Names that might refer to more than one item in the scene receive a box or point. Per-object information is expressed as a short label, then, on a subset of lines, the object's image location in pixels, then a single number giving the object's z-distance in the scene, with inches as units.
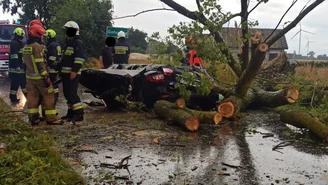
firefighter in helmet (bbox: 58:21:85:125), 257.8
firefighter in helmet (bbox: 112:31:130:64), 434.9
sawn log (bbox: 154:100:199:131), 244.7
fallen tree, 263.4
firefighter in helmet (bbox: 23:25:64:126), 248.5
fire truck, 611.8
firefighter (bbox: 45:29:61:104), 278.0
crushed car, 296.0
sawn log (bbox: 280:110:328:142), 228.8
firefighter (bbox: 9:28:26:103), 357.7
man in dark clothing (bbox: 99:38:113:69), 455.4
